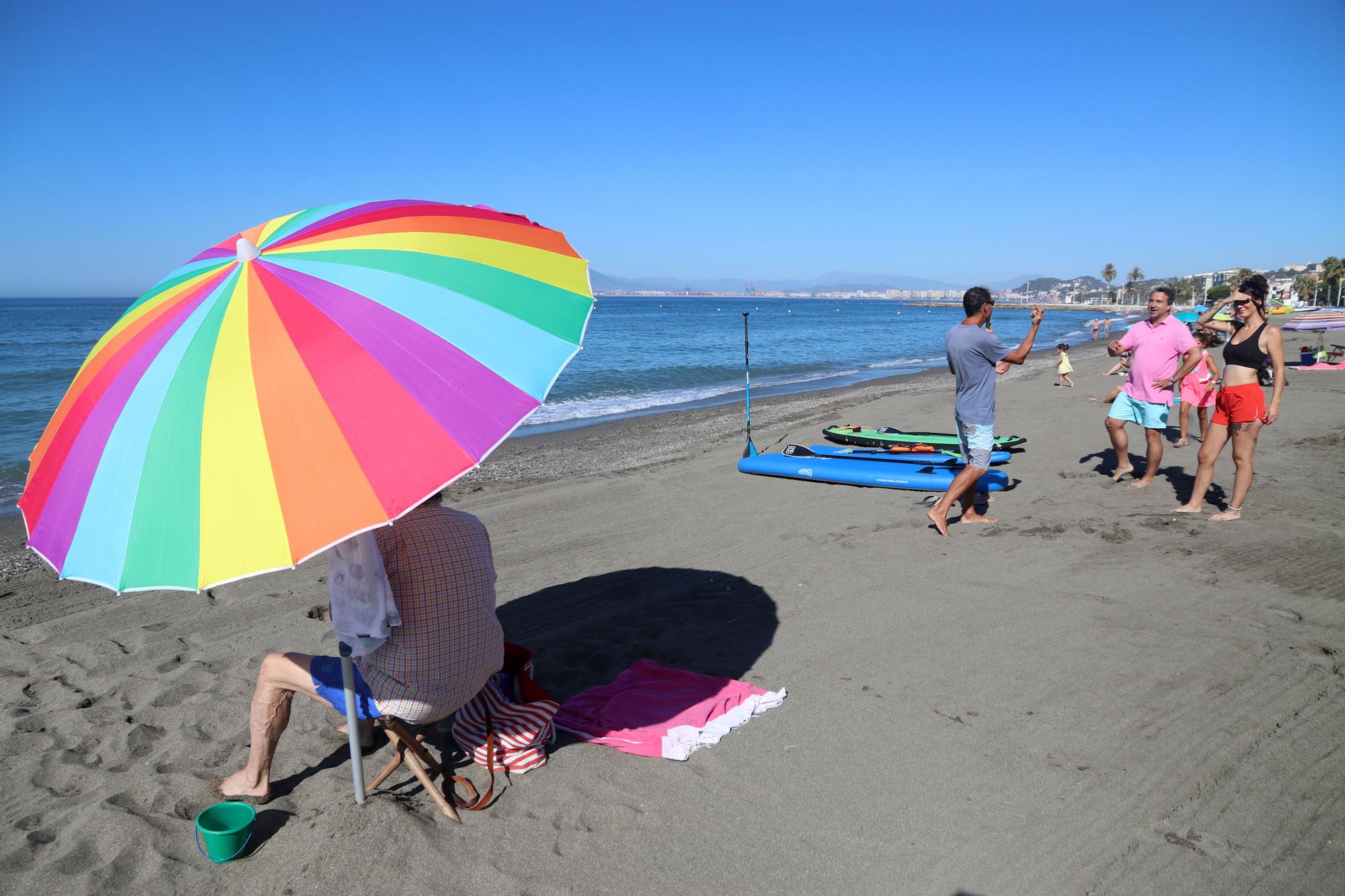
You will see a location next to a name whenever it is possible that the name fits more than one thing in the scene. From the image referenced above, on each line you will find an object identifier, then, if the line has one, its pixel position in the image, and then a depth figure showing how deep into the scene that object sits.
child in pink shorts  8.50
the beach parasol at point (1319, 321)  17.81
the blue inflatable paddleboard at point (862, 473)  7.66
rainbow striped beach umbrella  2.07
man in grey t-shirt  5.90
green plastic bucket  2.77
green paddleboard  9.91
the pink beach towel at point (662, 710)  3.40
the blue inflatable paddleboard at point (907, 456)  8.73
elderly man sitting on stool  2.83
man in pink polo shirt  7.00
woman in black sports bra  5.87
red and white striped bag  3.27
